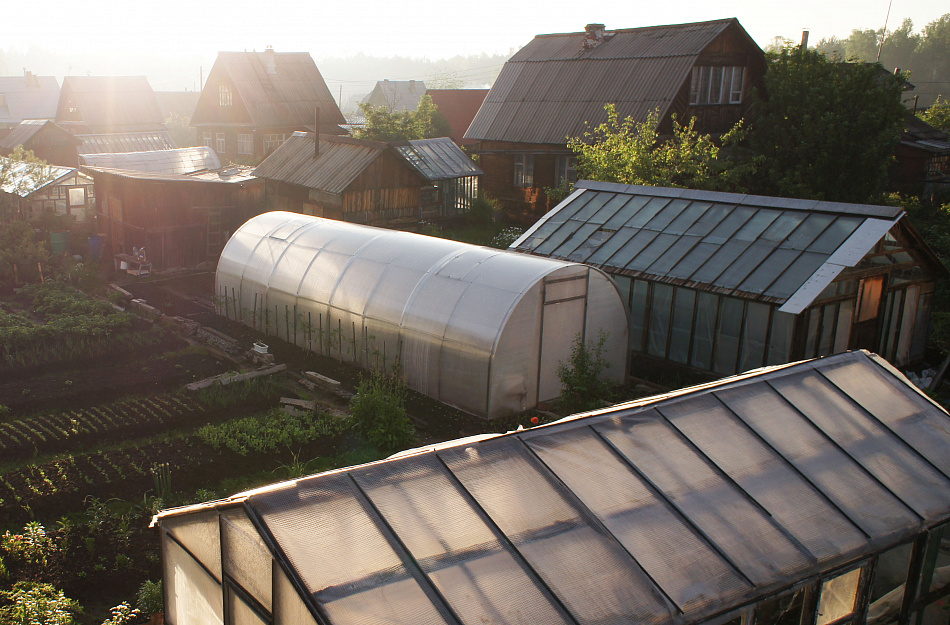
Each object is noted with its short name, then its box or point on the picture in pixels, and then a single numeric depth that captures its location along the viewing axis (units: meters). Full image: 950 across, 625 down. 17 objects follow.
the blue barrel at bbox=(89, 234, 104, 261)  23.44
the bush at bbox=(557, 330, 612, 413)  13.54
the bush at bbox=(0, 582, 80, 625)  7.20
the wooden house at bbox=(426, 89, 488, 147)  48.28
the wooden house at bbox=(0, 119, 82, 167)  39.44
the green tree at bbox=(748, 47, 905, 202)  22.58
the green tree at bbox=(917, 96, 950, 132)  40.39
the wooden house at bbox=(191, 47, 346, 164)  41.25
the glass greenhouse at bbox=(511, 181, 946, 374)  13.79
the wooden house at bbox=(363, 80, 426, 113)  70.50
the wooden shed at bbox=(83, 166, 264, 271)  22.33
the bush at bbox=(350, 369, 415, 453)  11.91
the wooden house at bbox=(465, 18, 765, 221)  28.16
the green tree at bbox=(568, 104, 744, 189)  20.70
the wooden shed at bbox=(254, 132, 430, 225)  24.83
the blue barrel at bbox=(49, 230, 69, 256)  23.41
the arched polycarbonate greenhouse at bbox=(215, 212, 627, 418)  13.09
